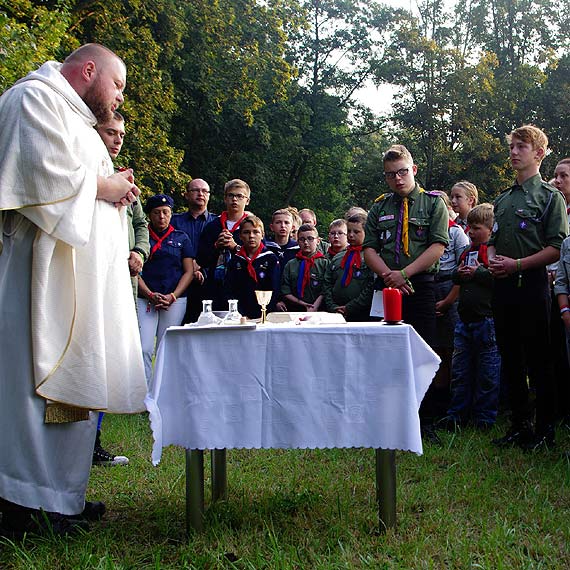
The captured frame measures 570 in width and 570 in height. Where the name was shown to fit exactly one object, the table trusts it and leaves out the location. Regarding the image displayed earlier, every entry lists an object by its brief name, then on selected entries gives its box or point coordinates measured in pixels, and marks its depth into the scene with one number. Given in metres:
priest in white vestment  3.28
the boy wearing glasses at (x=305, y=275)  7.26
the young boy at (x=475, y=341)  6.12
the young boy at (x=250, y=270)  6.55
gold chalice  3.76
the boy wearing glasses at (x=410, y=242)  5.30
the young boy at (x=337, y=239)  7.61
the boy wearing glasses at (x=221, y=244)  6.73
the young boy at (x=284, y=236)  7.68
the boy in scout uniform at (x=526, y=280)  5.04
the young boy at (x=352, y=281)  6.53
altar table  3.23
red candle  3.46
